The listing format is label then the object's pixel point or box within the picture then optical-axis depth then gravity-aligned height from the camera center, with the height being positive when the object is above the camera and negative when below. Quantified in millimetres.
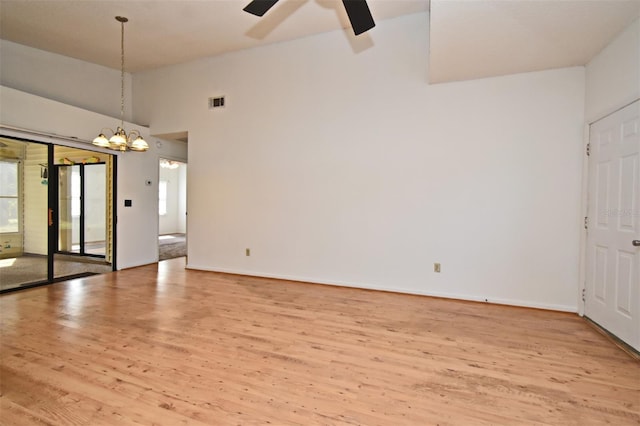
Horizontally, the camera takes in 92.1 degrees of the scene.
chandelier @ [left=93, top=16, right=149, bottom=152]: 3959 +781
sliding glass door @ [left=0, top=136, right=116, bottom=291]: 4848 -216
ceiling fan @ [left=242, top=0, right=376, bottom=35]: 2506 +1631
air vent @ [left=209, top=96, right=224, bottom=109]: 5711 +1871
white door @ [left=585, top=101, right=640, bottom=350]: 2779 -171
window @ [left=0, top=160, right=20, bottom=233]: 4891 +42
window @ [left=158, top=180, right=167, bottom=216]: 11867 +131
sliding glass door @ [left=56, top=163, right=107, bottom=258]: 6688 -194
